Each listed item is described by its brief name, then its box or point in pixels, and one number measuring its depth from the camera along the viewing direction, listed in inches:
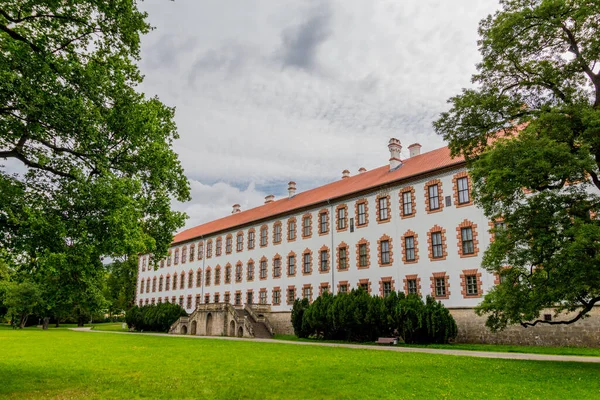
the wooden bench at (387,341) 988.9
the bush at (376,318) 944.9
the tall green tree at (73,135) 402.6
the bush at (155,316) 1749.5
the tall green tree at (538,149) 508.1
